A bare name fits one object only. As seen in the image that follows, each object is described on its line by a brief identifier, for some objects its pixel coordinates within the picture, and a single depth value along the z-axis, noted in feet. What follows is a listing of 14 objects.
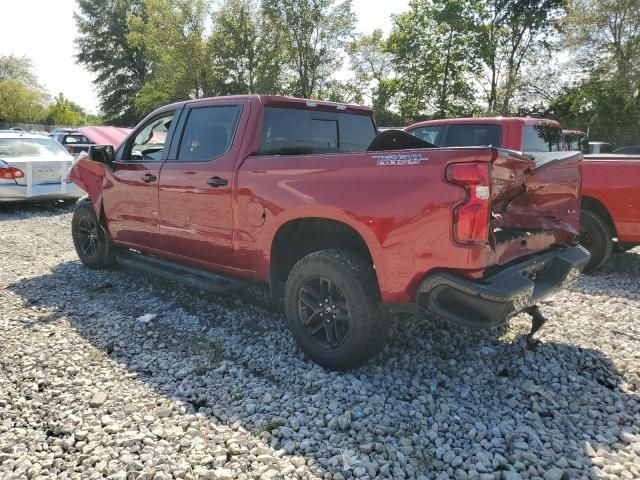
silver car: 30.30
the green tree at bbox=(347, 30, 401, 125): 101.27
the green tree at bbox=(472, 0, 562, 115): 80.18
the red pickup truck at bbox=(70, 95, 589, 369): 8.95
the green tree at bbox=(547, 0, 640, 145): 64.59
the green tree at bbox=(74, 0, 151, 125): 151.94
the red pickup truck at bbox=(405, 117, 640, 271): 17.94
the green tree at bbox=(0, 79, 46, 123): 168.03
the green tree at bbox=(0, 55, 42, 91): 186.09
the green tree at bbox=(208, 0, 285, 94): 102.68
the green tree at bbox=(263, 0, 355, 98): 101.71
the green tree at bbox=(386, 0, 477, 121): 82.38
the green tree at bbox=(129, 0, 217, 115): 107.65
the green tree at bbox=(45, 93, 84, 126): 176.55
